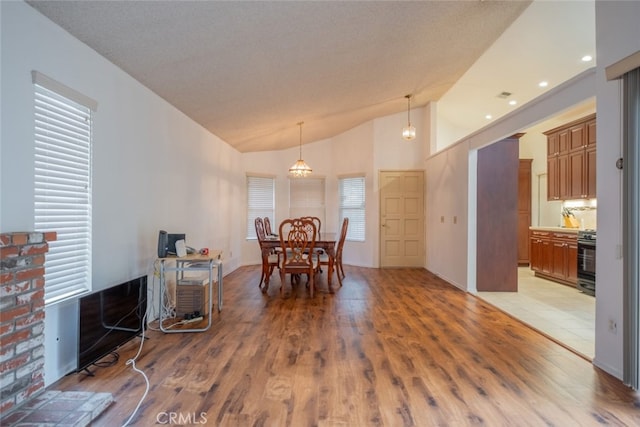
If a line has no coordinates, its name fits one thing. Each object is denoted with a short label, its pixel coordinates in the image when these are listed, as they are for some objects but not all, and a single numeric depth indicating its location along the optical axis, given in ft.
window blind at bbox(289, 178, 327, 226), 23.45
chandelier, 18.93
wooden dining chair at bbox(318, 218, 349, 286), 16.18
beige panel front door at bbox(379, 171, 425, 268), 21.30
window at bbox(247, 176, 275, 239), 22.07
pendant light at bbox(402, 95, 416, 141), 17.05
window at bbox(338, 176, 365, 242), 22.24
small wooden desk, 9.70
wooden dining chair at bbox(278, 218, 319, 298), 13.76
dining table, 14.56
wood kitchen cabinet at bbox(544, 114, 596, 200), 15.38
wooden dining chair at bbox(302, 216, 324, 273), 15.15
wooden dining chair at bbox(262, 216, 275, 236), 17.80
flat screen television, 6.91
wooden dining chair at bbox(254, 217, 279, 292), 14.83
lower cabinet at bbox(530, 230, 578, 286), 15.87
